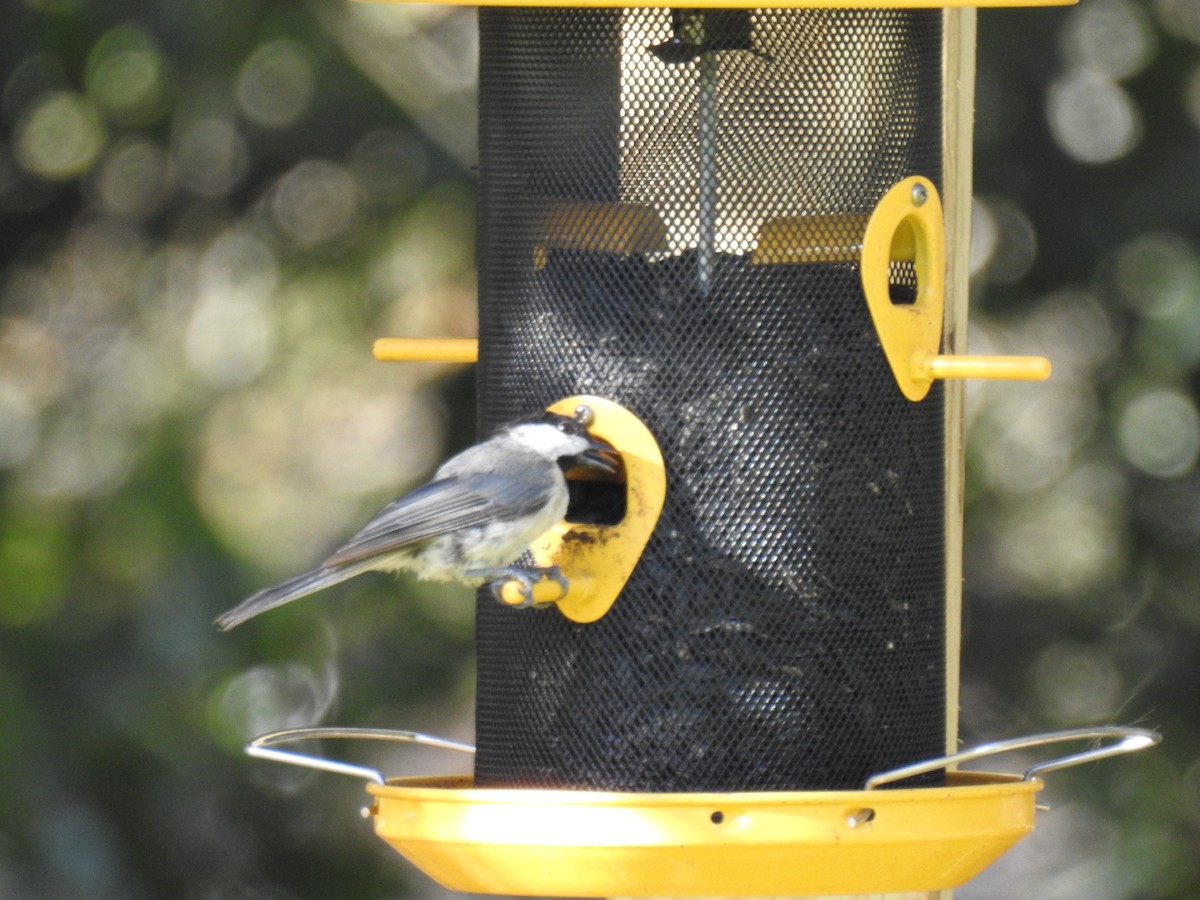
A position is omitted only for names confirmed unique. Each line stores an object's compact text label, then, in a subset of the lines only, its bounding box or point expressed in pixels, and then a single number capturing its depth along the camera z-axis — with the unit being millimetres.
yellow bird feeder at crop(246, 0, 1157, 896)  7395
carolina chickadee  7477
